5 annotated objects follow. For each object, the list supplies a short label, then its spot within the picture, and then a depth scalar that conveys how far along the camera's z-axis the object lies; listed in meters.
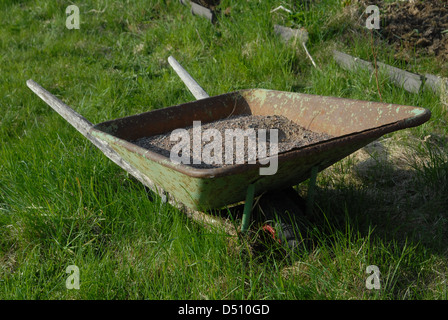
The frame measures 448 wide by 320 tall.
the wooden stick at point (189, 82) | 3.34
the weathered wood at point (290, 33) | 4.62
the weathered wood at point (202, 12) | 5.37
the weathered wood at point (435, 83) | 3.68
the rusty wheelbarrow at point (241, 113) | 2.05
